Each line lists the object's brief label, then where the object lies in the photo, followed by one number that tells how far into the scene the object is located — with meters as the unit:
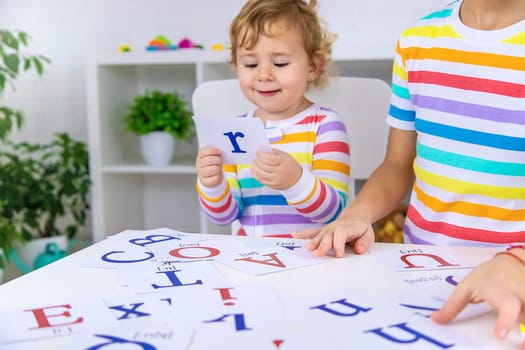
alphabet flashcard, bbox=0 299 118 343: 0.53
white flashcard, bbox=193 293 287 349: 0.50
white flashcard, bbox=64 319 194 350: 0.50
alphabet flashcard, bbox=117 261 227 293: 0.65
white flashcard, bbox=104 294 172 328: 0.55
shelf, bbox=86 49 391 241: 2.47
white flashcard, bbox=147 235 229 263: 0.77
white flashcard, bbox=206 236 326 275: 0.71
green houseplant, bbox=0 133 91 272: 2.46
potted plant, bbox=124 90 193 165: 2.52
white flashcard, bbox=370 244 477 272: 0.72
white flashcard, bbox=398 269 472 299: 0.63
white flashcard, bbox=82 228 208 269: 0.75
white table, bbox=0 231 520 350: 0.63
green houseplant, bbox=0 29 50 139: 2.26
